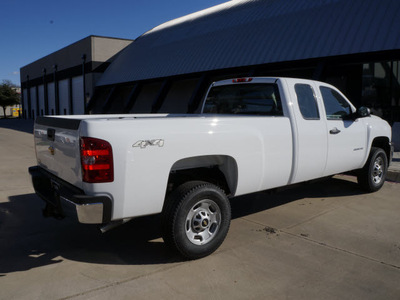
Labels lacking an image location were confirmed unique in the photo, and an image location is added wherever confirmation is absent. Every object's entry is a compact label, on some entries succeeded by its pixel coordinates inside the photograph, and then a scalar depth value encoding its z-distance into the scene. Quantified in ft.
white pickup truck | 10.95
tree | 213.05
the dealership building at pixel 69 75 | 105.40
